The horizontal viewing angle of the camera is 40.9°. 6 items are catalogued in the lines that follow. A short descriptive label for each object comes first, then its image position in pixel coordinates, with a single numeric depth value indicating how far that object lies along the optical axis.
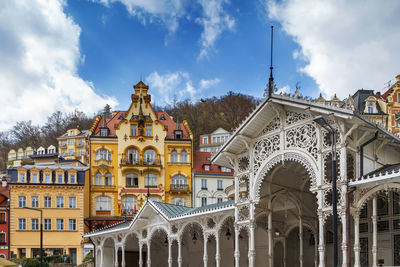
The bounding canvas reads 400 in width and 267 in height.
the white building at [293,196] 21.81
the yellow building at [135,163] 61.12
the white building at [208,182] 63.94
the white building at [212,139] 84.62
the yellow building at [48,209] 56.84
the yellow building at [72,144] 103.14
